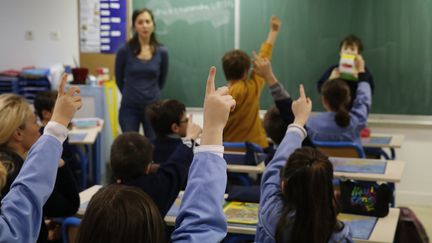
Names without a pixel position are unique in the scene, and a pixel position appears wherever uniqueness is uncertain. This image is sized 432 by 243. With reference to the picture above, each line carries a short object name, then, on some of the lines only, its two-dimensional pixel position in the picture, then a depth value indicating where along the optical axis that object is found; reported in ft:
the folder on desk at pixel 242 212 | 8.97
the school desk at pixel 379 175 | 10.55
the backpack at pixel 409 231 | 10.95
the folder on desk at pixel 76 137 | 16.49
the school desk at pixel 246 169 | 12.09
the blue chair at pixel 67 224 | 8.64
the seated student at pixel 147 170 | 8.50
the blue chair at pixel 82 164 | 17.16
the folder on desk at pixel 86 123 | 18.35
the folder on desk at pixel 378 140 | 15.34
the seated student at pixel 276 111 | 9.81
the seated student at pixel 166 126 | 11.13
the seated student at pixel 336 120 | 13.70
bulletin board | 20.81
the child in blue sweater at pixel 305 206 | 6.75
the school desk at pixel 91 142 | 16.53
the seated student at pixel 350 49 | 17.48
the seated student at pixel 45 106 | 13.23
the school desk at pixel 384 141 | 14.98
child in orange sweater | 14.28
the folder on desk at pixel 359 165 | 11.19
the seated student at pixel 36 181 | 4.98
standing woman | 16.76
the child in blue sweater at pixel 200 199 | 3.80
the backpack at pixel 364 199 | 9.28
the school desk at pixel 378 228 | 8.29
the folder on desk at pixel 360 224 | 8.47
